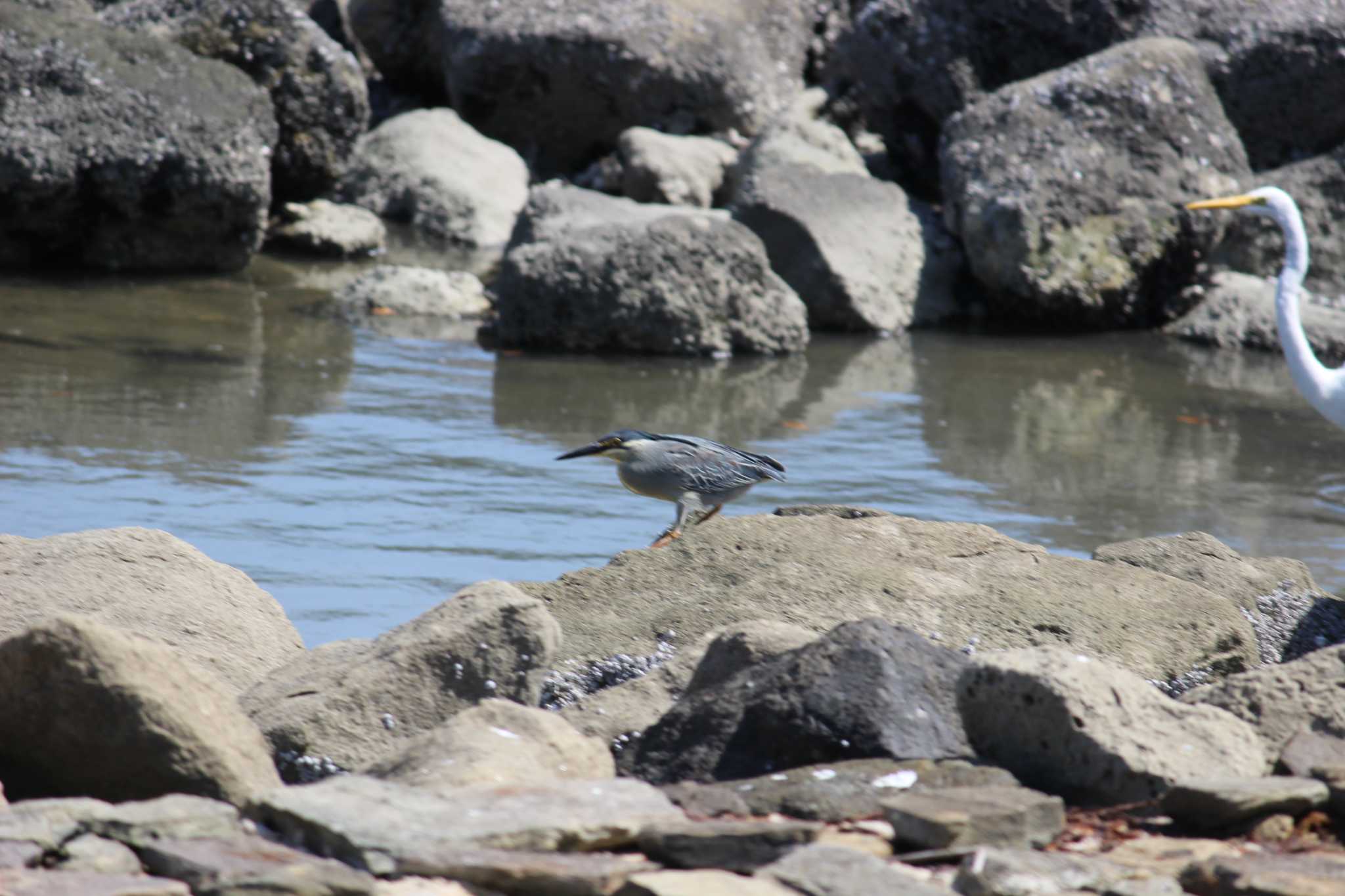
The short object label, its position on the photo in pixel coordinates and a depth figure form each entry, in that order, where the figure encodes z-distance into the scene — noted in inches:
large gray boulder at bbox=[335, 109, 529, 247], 1016.2
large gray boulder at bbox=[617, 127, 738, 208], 975.6
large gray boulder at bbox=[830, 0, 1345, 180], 936.9
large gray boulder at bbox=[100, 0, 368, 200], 916.6
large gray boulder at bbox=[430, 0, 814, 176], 1072.8
